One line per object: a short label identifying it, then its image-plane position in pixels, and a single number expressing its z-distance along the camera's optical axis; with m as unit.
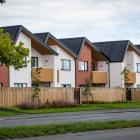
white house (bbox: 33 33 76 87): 44.55
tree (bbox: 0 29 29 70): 30.12
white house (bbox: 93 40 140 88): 53.19
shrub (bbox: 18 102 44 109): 34.38
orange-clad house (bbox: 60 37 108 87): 48.68
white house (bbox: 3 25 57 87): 39.19
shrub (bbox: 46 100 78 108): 36.52
